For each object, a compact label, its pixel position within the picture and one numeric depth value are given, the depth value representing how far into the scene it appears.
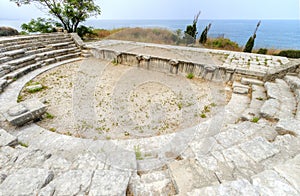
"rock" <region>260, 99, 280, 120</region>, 2.70
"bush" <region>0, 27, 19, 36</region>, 7.42
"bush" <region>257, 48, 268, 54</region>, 8.35
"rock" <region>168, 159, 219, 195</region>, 1.33
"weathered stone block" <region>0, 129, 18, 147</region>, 2.04
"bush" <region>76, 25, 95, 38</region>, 11.77
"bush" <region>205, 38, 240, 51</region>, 10.74
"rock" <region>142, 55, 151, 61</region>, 6.04
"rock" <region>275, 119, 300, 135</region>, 2.03
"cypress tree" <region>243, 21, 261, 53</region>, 9.01
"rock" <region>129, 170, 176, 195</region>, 1.40
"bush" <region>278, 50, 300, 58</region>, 7.70
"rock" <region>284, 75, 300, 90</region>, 3.53
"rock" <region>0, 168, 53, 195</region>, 1.18
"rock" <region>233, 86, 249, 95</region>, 4.16
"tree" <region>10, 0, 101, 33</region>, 10.05
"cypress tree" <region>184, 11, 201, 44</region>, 12.28
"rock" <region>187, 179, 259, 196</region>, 1.05
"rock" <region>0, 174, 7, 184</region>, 1.33
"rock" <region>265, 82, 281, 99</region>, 3.41
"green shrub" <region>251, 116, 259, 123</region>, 2.73
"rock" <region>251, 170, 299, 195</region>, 1.06
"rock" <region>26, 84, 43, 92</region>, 4.15
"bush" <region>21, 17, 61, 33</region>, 10.42
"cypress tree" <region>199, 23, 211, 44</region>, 11.69
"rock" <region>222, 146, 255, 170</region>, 1.56
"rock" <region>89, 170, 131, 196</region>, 1.22
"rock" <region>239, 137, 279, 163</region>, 1.62
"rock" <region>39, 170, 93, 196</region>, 1.20
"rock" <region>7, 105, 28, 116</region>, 2.65
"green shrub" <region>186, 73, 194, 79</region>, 5.48
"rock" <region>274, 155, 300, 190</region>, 1.15
